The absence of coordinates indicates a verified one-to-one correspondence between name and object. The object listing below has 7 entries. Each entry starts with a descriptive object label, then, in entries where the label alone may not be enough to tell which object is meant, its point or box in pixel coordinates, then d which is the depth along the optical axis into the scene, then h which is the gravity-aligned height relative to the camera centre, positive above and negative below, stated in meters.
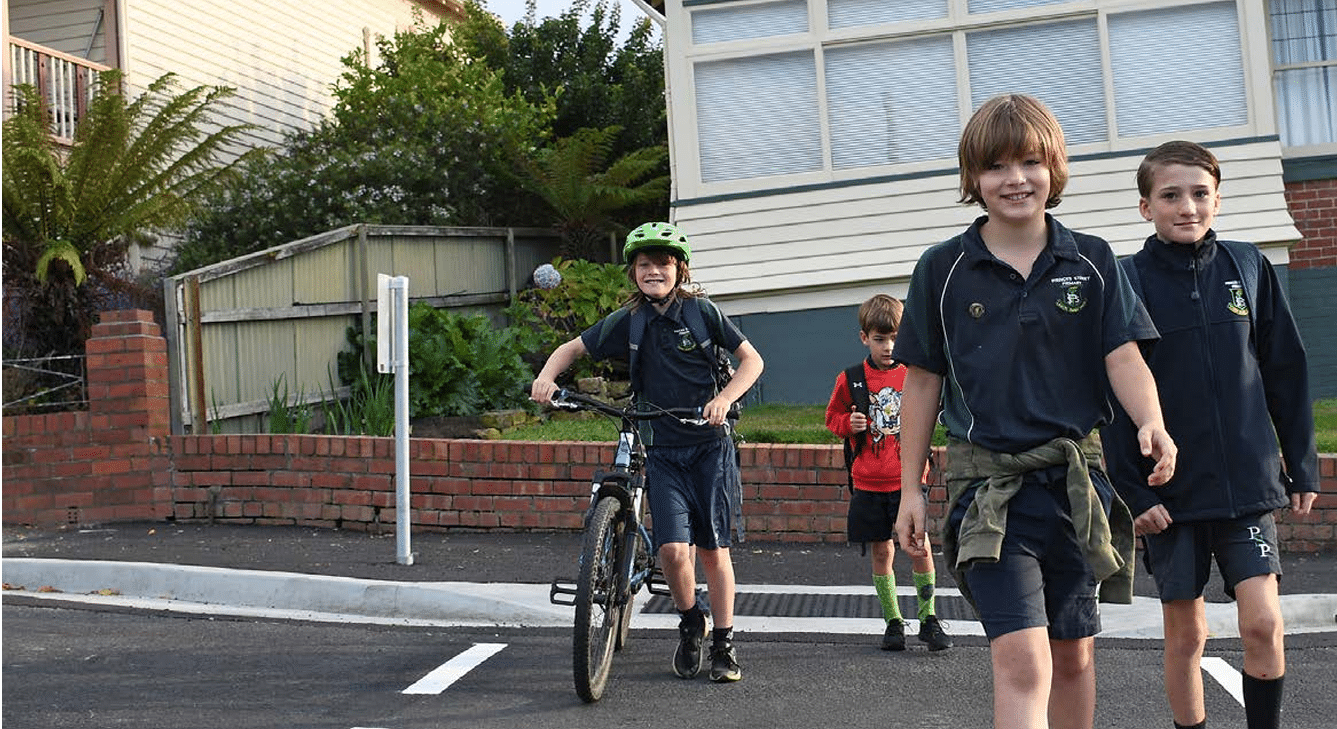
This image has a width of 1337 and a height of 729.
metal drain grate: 7.79 -0.90
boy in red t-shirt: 6.84 -0.18
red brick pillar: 10.98 +0.20
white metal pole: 9.05 +0.14
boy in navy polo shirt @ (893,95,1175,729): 3.68 +0.03
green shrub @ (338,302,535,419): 12.91 +0.63
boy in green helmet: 6.20 -0.04
